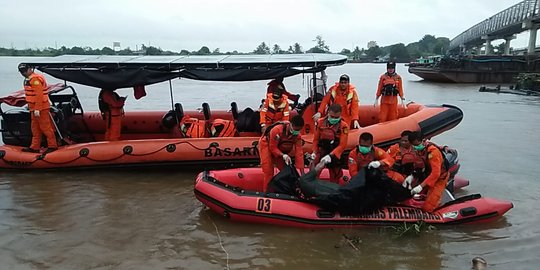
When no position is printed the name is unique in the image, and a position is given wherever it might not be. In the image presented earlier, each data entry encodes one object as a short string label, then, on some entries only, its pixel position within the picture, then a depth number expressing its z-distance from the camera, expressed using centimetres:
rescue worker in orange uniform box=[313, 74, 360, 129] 673
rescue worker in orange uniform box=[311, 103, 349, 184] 537
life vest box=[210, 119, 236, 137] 735
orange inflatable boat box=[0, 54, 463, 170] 689
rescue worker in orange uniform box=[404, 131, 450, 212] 484
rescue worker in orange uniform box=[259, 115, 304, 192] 530
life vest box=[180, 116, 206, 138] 737
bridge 3475
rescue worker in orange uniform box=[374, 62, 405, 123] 746
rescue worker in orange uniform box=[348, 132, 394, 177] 505
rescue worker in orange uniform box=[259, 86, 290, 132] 644
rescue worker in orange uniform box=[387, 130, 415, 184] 507
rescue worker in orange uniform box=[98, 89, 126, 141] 745
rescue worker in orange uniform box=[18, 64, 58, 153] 685
